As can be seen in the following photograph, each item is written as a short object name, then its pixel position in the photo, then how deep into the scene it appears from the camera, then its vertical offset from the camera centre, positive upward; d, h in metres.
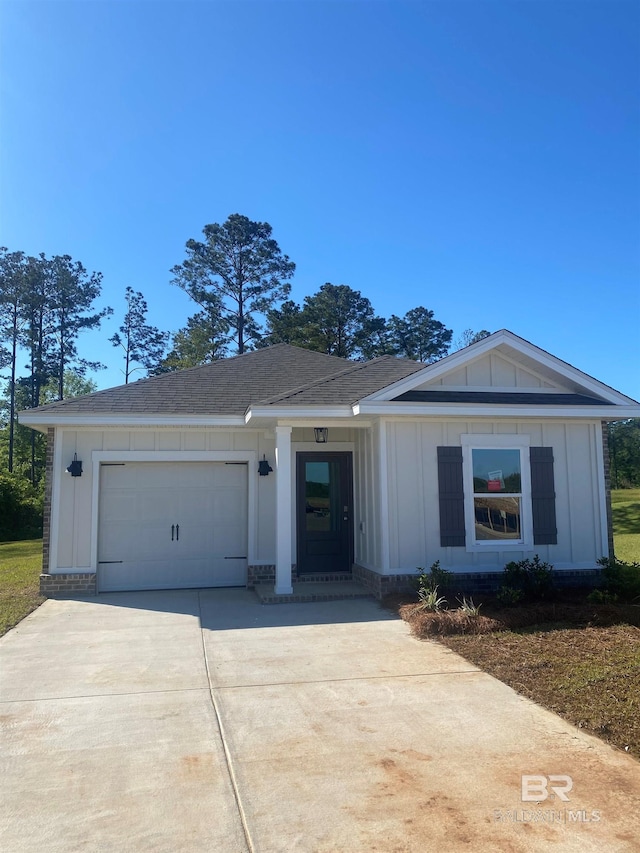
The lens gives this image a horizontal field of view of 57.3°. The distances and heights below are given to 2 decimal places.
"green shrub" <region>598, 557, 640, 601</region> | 8.04 -1.28
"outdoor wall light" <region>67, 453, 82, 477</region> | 9.22 +0.37
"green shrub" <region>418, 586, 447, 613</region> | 7.20 -1.40
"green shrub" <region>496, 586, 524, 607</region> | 7.61 -1.40
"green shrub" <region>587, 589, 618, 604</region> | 7.75 -1.45
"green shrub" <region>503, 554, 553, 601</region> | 8.04 -1.25
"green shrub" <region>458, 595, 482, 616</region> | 6.84 -1.43
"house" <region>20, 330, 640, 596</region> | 8.54 +0.22
